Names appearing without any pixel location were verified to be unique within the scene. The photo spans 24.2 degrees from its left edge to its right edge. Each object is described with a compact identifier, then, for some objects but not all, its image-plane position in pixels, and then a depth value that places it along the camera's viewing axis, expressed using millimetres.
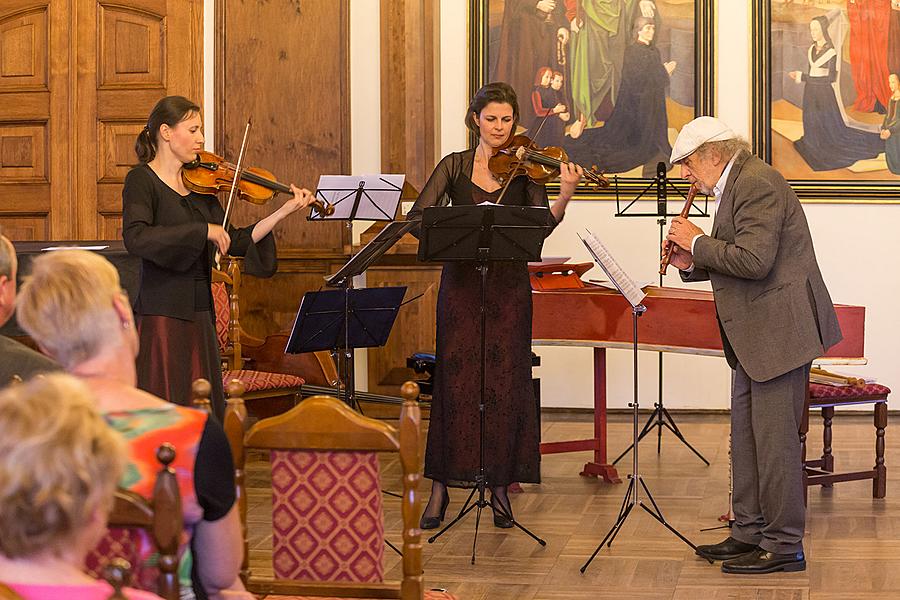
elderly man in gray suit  7372
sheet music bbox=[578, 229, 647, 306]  7503
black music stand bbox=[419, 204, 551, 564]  7823
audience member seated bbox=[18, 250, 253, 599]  3435
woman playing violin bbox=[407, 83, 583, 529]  8698
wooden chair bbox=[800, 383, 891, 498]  9436
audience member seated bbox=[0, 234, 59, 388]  4545
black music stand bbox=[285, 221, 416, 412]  8796
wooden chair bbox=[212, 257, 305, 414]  10578
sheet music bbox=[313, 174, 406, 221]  9801
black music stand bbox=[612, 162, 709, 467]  11549
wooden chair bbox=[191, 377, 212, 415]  4114
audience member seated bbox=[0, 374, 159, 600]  2467
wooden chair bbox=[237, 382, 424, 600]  4231
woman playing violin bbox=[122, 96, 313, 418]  7091
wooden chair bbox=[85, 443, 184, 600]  3095
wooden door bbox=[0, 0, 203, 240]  13066
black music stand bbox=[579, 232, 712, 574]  7509
